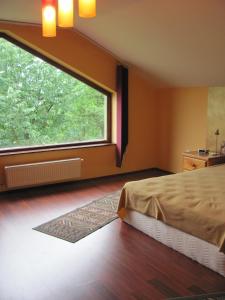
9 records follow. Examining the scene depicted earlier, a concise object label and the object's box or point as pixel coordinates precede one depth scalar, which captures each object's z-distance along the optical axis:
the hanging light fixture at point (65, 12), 1.79
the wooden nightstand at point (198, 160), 3.41
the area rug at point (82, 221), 2.60
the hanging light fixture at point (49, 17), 1.88
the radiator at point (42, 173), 3.50
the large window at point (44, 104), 3.59
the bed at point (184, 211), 2.04
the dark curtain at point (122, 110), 4.06
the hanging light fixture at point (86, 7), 1.69
